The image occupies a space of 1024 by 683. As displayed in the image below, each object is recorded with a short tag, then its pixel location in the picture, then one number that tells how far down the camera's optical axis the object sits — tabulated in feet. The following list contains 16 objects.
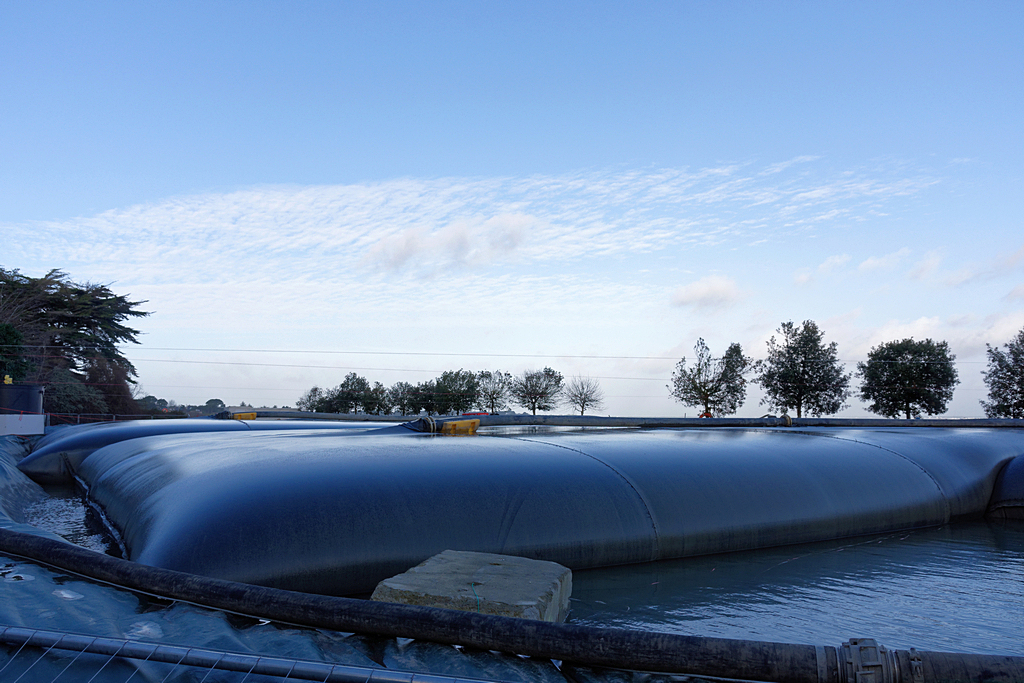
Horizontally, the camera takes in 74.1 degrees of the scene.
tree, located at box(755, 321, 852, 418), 124.36
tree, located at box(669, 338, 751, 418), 129.80
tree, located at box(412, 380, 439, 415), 128.06
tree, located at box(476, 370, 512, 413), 136.46
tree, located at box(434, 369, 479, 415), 127.85
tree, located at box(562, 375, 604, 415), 141.49
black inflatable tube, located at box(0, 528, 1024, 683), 5.64
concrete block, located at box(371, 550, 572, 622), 7.95
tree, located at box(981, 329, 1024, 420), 113.60
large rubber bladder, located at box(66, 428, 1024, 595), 10.46
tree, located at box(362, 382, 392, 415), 128.57
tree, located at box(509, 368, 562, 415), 137.90
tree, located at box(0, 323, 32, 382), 70.59
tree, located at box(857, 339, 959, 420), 120.98
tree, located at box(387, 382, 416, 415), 127.98
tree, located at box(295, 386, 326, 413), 140.92
